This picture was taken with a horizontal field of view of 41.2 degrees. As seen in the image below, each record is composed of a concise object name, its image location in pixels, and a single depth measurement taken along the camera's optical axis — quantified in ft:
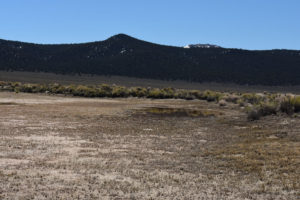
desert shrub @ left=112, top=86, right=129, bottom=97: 183.83
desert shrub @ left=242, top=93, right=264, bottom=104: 150.71
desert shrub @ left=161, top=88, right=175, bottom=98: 182.19
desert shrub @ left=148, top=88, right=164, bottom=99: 180.89
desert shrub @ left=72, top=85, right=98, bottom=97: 185.92
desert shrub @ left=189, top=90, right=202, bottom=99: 182.19
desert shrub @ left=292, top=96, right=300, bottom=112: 95.20
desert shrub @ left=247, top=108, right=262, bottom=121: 86.83
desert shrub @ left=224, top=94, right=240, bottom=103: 156.84
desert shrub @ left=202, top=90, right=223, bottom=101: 169.78
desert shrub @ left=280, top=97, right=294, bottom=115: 93.35
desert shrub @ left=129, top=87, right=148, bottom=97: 185.68
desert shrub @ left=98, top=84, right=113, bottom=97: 185.47
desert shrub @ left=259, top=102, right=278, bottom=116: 93.61
